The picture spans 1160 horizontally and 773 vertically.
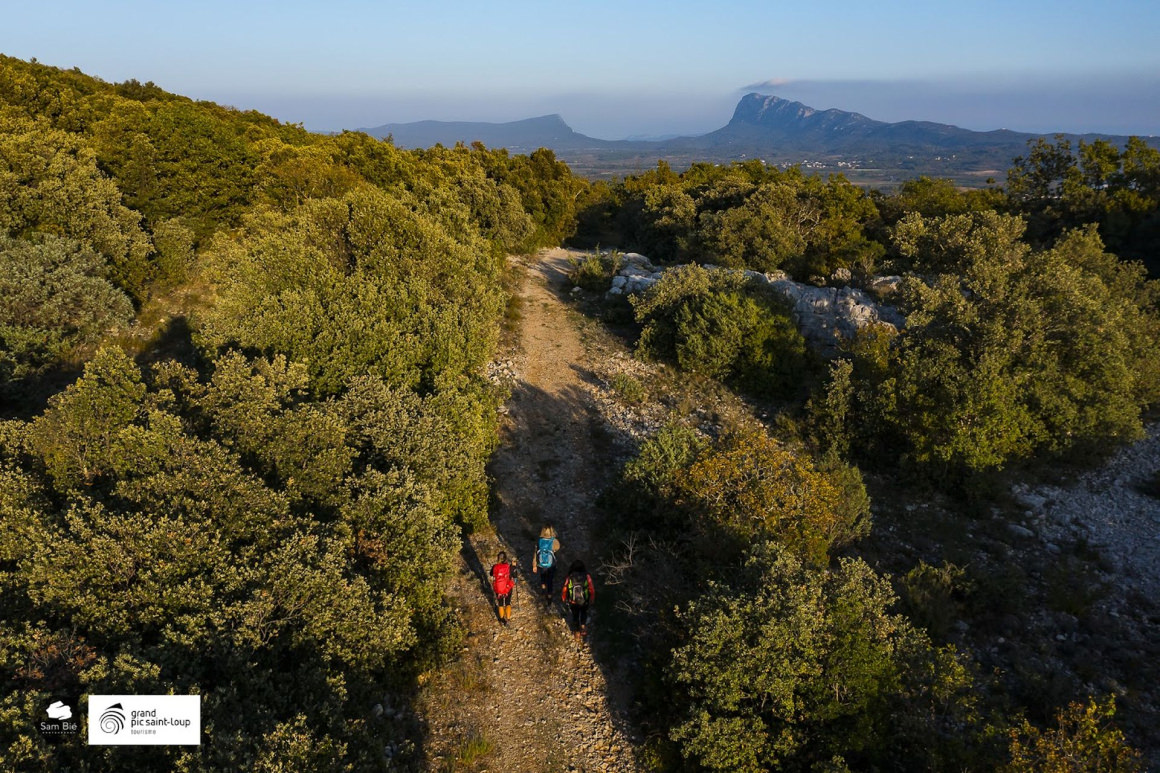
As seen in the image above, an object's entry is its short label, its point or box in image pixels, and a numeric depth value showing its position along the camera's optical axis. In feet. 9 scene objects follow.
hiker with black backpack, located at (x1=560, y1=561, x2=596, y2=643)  36.27
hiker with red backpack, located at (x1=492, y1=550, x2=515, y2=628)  36.81
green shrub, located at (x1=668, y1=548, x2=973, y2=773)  26.61
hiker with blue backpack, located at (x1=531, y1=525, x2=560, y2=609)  39.14
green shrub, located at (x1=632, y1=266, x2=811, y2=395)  74.74
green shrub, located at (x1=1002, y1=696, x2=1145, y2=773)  20.66
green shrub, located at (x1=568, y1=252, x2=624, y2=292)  114.93
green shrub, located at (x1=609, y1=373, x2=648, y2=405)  71.41
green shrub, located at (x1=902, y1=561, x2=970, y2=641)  38.14
